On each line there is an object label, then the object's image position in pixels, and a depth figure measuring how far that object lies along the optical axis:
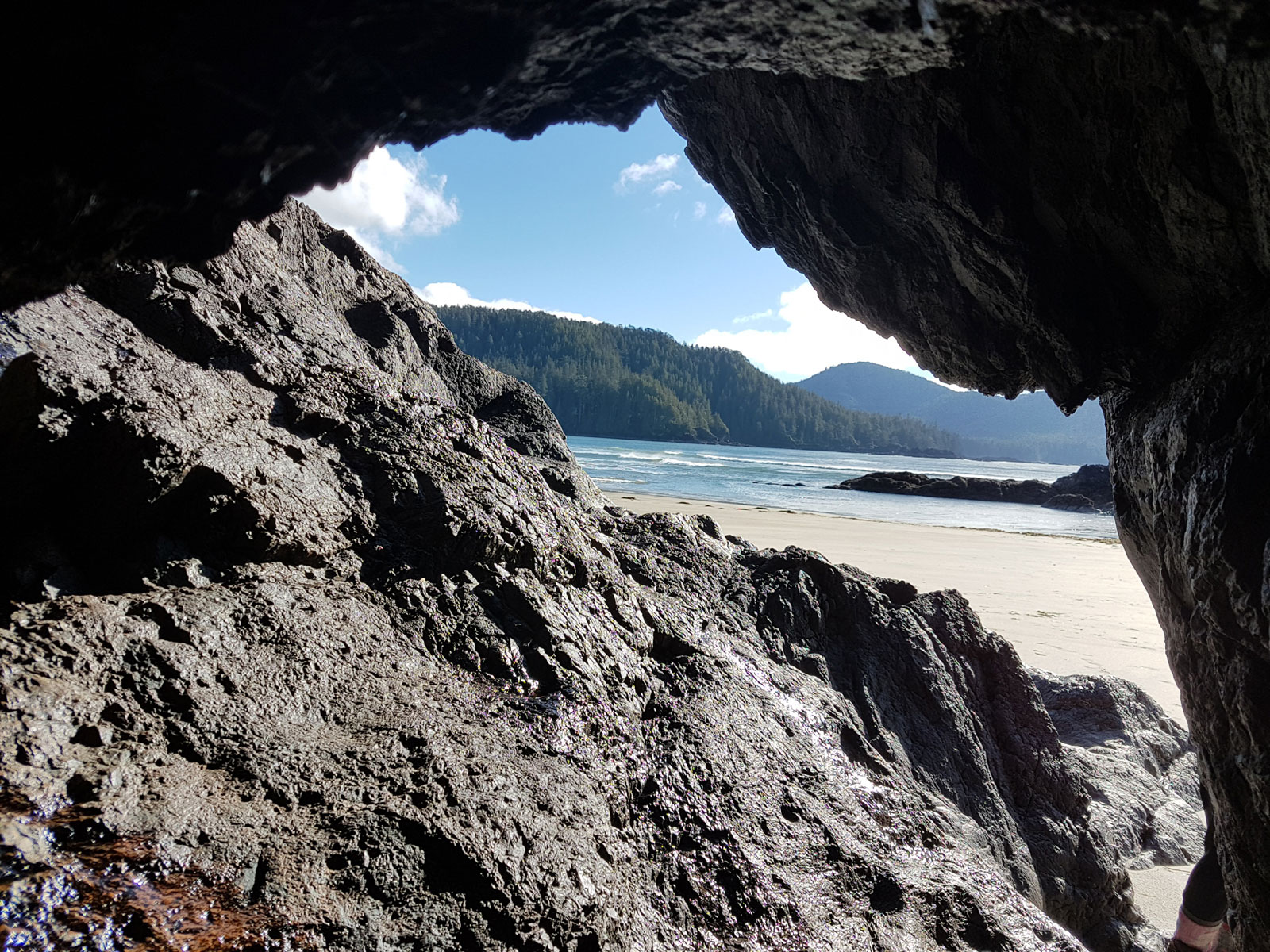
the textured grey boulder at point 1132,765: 4.78
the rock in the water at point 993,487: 43.25
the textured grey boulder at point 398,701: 1.64
